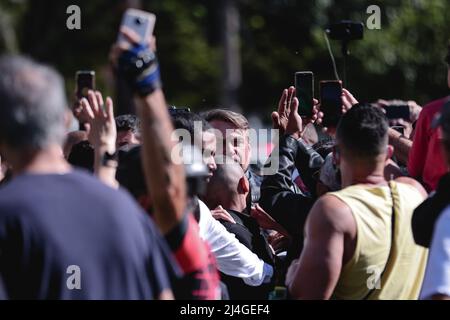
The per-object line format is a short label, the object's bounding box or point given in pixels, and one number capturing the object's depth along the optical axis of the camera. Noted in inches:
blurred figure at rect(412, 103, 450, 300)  306.5
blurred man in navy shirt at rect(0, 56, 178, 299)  271.7
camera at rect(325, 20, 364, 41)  506.9
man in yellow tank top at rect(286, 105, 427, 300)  354.3
